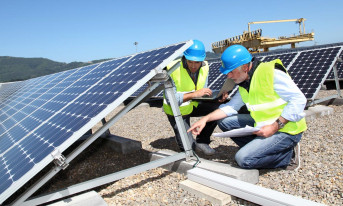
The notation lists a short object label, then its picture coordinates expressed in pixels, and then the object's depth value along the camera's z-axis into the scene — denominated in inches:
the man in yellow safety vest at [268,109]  139.9
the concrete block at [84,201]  133.8
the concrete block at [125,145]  238.7
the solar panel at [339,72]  498.0
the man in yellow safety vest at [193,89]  198.7
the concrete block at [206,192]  131.7
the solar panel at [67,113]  121.3
